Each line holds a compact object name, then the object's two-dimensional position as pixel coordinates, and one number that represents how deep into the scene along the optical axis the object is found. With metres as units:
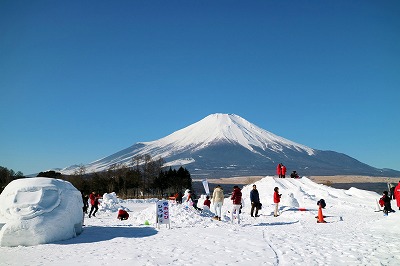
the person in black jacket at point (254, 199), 16.99
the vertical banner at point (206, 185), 20.74
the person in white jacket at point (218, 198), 14.63
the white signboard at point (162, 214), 12.80
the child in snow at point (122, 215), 17.84
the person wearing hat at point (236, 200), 14.21
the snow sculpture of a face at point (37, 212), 9.88
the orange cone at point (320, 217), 15.16
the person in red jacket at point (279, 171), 31.98
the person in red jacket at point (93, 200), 20.03
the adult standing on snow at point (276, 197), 17.84
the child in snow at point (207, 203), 17.73
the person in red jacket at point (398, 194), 14.10
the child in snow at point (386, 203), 16.39
